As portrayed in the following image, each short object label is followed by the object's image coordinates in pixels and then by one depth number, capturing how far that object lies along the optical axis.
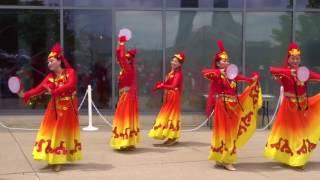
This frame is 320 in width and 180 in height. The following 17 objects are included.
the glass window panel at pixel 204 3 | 15.11
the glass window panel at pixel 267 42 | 15.34
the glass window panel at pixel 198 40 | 15.14
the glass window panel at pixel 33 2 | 14.56
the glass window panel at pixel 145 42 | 14.99
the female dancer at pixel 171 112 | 10.92
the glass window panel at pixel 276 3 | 15.35
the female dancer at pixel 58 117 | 8.39
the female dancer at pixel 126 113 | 10.16
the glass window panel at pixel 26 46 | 14.64
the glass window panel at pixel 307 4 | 15.38
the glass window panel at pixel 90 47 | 14.80
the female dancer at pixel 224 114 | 8.62
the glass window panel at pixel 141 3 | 14.98
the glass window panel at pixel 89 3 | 14.77
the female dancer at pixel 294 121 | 8.74
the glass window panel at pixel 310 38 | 15.43
